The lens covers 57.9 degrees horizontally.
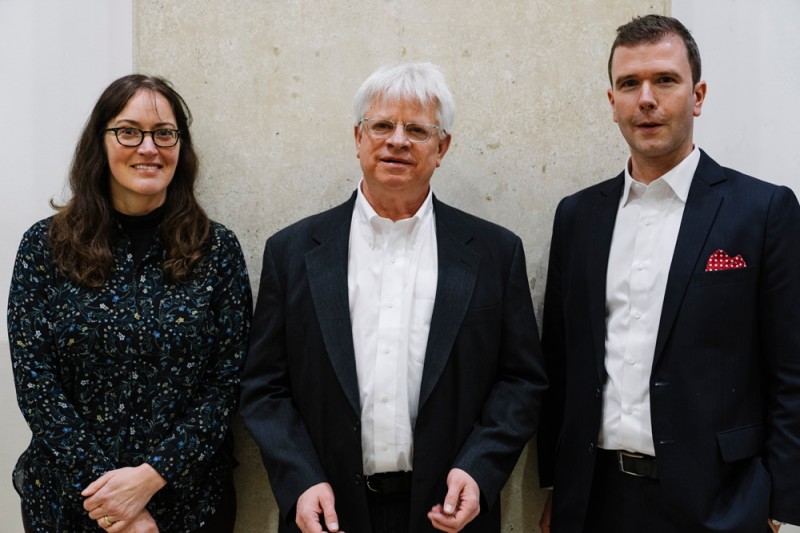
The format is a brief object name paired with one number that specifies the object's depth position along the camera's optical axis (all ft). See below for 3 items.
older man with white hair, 6.54
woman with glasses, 6.64
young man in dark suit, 6.27
